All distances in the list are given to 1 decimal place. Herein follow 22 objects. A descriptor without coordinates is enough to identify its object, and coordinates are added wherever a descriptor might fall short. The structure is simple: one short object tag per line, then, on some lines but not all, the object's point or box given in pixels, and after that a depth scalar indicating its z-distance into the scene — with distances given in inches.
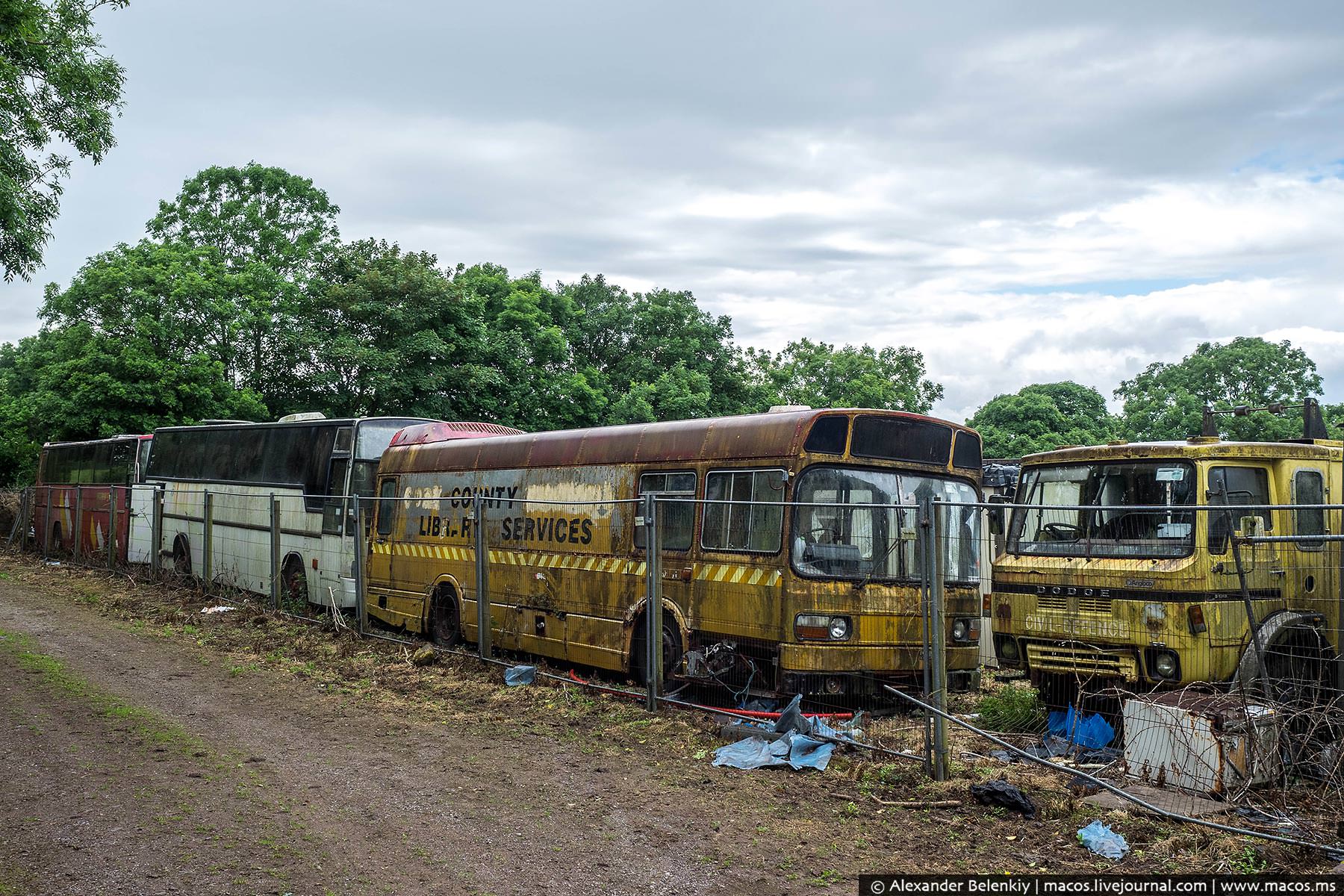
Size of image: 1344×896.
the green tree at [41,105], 546.0
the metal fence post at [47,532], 1050.1
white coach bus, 675.4
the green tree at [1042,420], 2267.5
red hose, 343.3
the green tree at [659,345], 1676.9
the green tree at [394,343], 1288.1
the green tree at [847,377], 2085.4
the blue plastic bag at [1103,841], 232.2
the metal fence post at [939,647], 292.0
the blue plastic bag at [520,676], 441.7
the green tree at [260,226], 1492.4
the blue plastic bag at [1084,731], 312.0
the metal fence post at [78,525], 968.3
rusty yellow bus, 358.0
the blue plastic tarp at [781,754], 311.0
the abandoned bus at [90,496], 965.2
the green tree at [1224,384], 2239.2
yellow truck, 319.9
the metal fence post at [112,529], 845.8
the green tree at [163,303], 1280.8
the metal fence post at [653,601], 383.9
